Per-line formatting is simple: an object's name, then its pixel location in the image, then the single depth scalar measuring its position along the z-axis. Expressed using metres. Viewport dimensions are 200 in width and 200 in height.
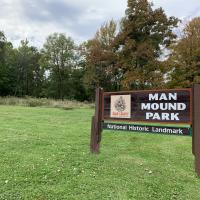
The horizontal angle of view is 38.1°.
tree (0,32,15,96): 39.91
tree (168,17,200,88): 24.34
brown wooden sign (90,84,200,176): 4.79
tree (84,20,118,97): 26.33
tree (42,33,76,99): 39.97
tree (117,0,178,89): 22.72
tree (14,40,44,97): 41.69
